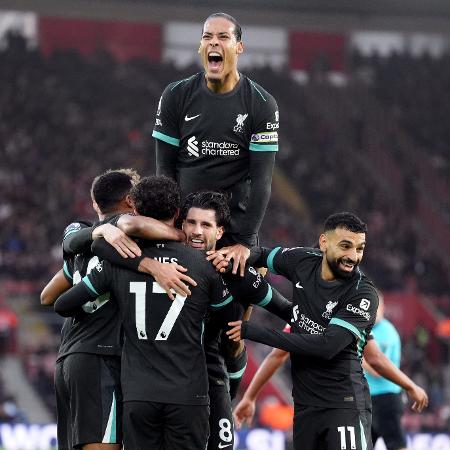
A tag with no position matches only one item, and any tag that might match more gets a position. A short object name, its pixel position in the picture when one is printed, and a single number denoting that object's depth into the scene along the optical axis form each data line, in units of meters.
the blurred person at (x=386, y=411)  19.75
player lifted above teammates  13.51
